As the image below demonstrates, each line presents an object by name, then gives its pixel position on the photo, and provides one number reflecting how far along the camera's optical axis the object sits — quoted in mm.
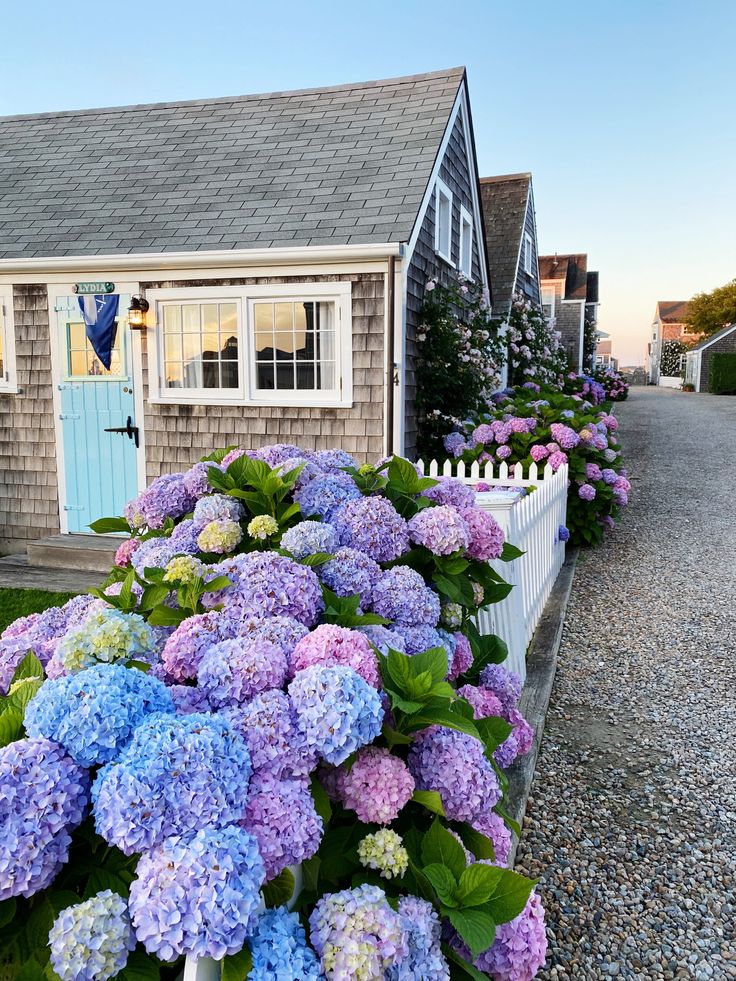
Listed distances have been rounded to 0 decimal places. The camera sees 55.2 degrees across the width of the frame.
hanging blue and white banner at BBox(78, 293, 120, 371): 7574
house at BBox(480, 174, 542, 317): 14961
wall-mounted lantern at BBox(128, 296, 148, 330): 7388
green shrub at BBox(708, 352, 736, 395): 32531
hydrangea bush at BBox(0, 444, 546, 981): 1008
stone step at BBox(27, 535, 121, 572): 7258
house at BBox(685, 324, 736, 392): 38188
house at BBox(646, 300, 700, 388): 58156
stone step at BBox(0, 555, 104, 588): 6598
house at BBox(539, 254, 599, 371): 28359
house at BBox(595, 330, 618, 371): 92625
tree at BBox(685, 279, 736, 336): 44312
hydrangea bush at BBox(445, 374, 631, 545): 7129
